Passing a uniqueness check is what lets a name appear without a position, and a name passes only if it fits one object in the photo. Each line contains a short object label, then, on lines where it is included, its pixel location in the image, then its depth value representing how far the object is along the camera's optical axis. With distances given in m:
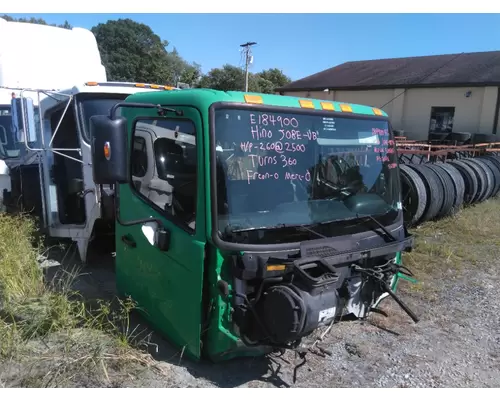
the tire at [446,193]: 7.34
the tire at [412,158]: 10.16
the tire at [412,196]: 6.68
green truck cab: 2.75
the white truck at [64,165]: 4.79
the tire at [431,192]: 6.91
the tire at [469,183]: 8.44
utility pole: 32.07
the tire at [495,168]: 9.45
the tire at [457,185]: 7.80
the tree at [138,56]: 40.22
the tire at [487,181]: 8.93
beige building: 18.36
